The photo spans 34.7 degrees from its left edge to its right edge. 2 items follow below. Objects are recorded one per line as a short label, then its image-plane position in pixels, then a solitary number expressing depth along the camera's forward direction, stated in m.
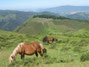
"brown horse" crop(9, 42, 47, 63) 14.49
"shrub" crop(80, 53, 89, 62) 13.33
